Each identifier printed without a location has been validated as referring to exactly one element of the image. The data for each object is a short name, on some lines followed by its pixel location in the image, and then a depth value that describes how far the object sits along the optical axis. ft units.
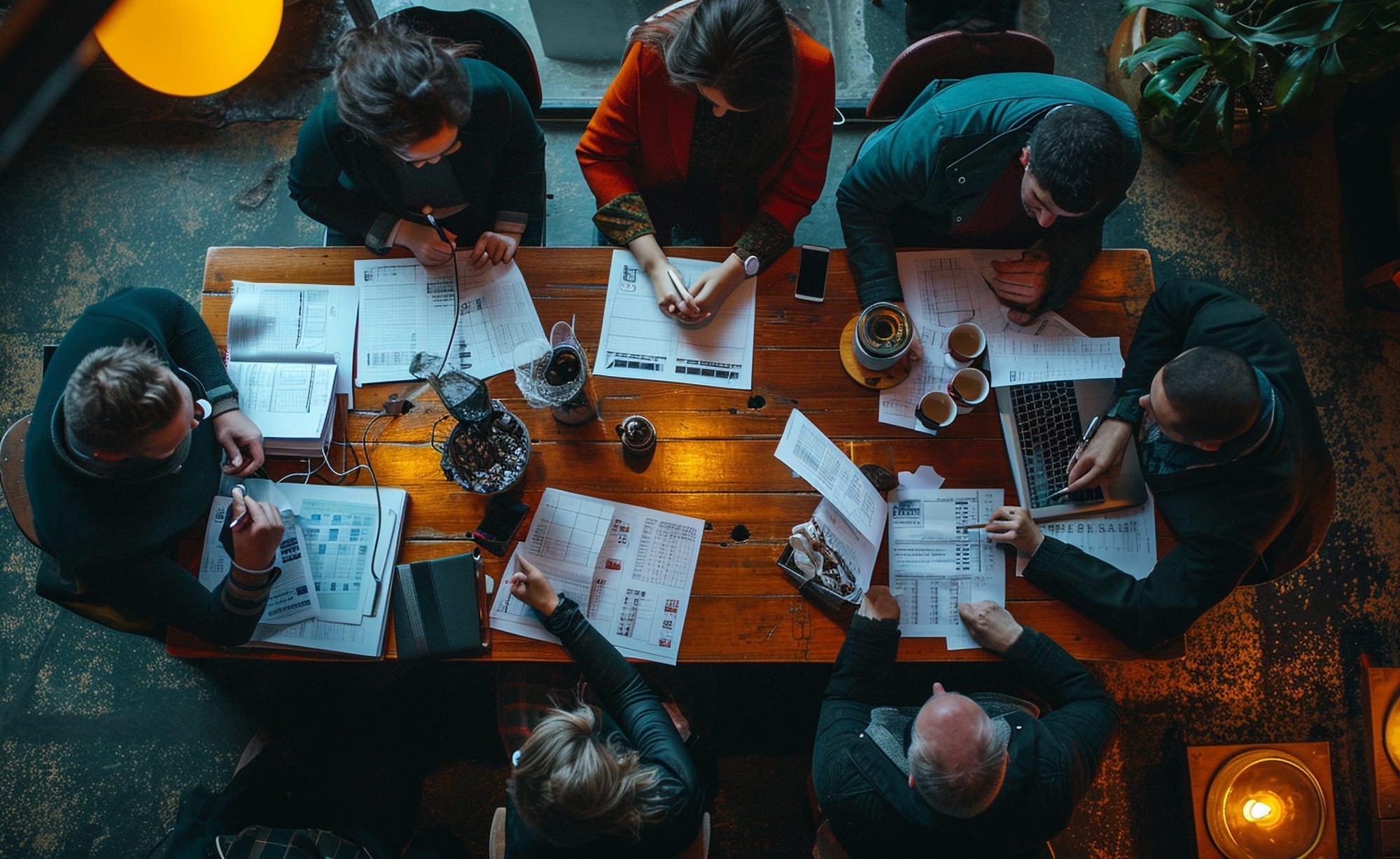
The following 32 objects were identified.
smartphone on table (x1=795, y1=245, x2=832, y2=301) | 6.32
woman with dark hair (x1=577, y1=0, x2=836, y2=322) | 5.23
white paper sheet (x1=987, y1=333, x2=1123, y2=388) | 6.07
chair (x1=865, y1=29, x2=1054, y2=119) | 6.28
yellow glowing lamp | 3.46
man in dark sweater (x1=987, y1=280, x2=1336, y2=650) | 5.28
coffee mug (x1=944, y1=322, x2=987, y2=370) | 6.03
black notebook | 5.48
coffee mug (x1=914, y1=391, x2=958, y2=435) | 5.87
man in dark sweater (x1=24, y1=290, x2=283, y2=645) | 4.83
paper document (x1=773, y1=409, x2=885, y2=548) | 5.77
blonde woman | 4.77
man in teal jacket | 5.23
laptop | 5.88
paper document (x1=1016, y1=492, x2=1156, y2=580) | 5.81
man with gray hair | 5.13
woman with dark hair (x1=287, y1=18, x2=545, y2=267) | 5.16
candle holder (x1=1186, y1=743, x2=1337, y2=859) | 7.26
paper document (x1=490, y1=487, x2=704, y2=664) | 5.63
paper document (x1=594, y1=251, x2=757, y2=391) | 6.12
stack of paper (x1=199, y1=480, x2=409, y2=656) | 5.50
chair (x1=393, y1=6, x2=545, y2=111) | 6.07
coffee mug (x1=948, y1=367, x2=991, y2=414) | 5.94
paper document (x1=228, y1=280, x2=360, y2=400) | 6.07
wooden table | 5.67
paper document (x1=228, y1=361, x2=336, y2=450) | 5.78
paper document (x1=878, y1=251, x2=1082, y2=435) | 6.07
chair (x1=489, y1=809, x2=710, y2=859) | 5.41
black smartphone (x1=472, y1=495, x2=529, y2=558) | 5.68
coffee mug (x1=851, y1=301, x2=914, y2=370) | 5.85
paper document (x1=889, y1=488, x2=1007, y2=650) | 5.70
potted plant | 7.18
